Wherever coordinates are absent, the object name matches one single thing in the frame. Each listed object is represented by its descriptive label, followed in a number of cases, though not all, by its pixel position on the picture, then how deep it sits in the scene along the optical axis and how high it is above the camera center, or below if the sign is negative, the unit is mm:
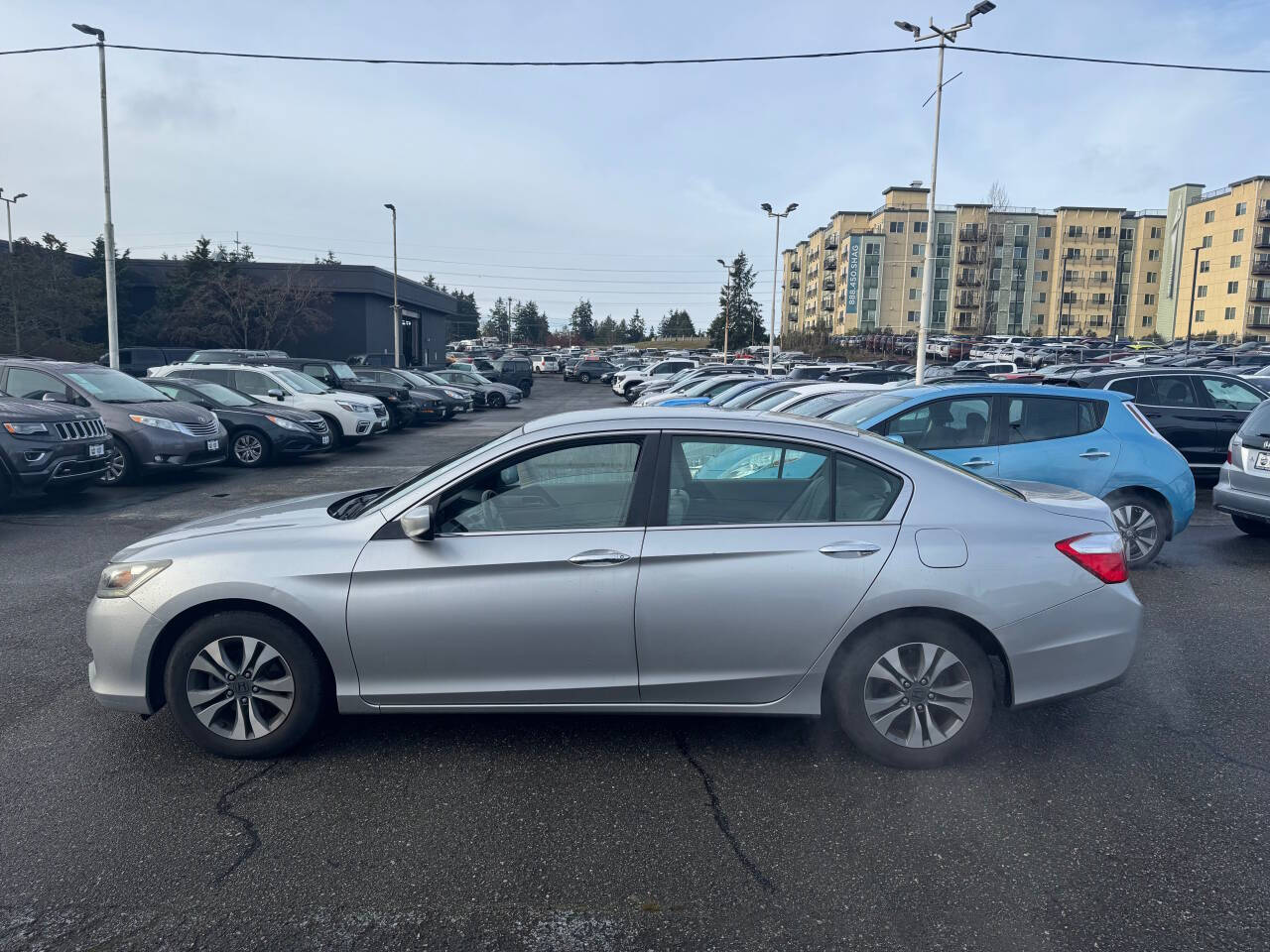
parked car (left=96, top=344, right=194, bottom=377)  31406 -369
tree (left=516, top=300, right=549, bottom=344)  151250 +5365
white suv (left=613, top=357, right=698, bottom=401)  38125 -477
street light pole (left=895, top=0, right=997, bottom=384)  18766 +4557
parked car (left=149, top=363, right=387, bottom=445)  18188 -838
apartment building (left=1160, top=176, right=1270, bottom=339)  84625 +11195
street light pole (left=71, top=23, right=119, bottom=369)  21297 +2134
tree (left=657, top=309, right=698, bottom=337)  155500 +6073
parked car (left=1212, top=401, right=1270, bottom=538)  8078 -824
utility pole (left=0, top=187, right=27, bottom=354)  41031 +1782
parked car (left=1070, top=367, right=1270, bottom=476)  11508 -316
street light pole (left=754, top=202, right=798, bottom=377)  42753 +7007
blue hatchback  7500 -558
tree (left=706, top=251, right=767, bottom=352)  111875 +6039
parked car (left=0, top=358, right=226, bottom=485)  12109 -920
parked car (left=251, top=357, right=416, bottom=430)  22969 -806
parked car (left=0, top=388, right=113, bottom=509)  9984 -1144
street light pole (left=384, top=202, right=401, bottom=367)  45969 +735
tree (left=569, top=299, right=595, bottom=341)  162250 +6507
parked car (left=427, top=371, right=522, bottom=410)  33500 -1144
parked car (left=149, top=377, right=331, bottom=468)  15102 -1236
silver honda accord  3809 -992
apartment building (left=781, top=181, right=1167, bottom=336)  101000 +11075
